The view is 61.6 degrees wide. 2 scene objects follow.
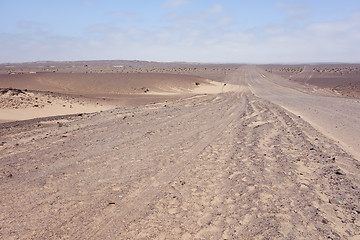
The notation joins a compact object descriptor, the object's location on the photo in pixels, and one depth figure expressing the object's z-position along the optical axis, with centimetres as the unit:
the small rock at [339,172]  696
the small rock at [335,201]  554
